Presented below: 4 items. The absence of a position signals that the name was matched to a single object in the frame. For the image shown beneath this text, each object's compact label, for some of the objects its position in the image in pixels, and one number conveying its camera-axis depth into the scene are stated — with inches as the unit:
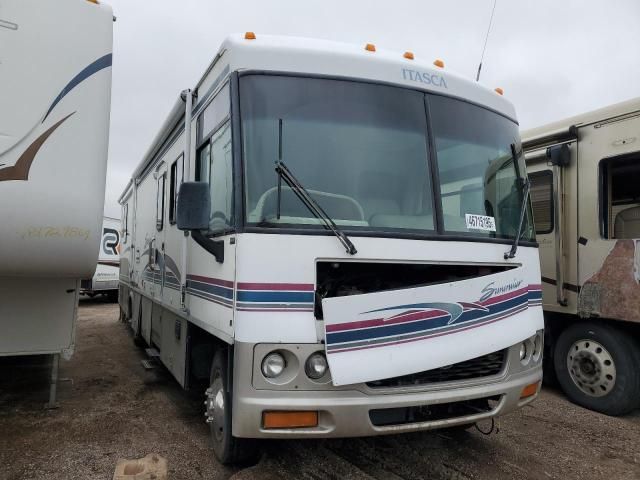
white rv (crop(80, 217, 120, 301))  617.3
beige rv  193.0
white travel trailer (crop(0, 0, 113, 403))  133.8
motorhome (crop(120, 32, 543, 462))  111.3
